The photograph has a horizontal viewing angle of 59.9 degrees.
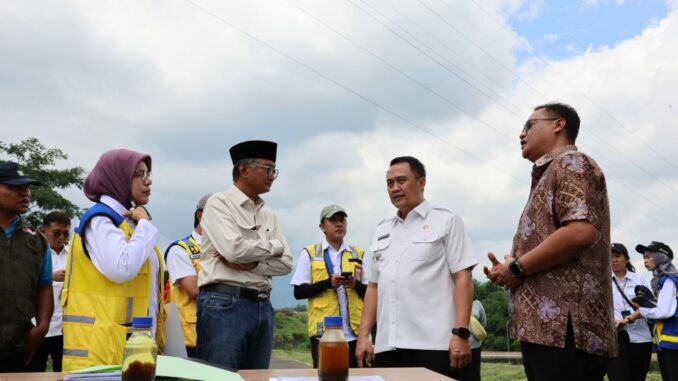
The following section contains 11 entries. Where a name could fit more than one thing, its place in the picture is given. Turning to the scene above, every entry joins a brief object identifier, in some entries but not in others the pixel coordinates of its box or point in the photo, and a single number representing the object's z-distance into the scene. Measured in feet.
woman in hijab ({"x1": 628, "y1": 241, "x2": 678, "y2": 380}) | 22.98
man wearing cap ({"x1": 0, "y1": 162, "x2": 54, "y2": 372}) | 11.27
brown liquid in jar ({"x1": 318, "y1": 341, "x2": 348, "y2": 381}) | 6.50
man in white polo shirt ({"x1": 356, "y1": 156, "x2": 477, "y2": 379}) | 11.52
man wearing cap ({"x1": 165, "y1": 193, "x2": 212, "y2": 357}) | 16.12
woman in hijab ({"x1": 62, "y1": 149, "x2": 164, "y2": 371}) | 9.00
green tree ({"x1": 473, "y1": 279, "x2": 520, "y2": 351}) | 56.59
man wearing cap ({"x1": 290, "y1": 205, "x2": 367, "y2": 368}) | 18.44
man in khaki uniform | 11.30
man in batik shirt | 8.75
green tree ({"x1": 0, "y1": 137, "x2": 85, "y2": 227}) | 65.98
